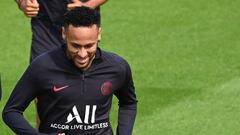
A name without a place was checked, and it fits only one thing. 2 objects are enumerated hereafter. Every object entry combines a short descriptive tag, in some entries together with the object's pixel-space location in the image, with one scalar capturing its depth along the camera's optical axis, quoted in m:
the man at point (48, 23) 18.66
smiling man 13.80
